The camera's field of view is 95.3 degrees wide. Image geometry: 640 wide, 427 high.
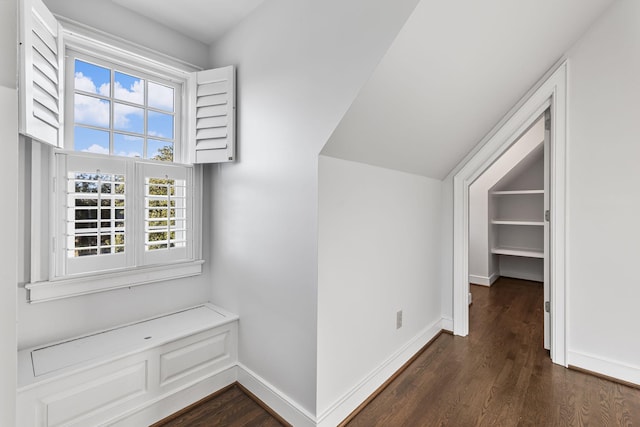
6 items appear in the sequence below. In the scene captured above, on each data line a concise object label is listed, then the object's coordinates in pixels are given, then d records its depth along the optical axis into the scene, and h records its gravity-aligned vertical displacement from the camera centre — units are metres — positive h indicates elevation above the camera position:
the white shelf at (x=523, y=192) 4.02 +0.31
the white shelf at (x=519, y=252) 4.19 -0.58
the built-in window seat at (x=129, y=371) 1.39 -0.86
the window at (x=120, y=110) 1.81 +0.70
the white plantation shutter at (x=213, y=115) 2.04 +0.71
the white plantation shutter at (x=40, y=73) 1.33 +0.69
